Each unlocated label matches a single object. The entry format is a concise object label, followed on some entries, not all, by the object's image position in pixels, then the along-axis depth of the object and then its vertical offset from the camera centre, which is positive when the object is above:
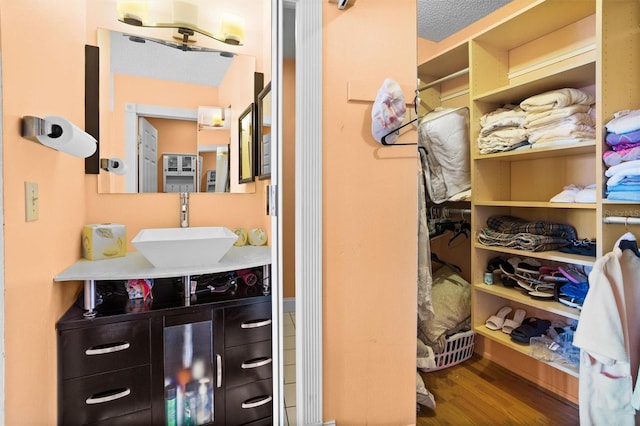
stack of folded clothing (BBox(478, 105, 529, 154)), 1.81 +0.48
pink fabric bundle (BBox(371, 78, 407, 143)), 1.16 +0.39
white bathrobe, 1.23 -0.54
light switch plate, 1.06 +0.03
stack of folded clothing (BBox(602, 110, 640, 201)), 1.28 +0.22
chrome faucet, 2.01 +0.00
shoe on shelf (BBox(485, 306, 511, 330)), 1.95 -0.72
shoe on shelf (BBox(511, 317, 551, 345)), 1.78 -0.73
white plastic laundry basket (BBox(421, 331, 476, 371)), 1.96 -0.94
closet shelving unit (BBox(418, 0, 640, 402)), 1.40 +0.53
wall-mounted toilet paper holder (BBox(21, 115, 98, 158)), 1.04 +0.27
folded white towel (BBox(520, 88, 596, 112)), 1.60 +0.58
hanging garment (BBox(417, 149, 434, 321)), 1.51 -0.27
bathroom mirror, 1.83 +0.63
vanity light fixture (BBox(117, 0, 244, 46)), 1.85 +1.19
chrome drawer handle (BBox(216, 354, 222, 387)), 1.51 -0.81
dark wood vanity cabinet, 1.30 -0.73
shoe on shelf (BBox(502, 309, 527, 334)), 1.90 -0.72
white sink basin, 1.40 -0.20
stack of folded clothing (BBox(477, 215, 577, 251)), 1.73 -0.16
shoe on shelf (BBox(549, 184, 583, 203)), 1.60 +0.07
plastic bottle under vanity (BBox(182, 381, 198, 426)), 1.48 -0.95
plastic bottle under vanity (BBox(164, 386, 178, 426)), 1.45 -0.94
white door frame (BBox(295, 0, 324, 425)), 1.15 -0.01
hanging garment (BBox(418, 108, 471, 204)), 2.00 +0.38
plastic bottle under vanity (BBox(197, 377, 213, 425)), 1.51 -0.96
